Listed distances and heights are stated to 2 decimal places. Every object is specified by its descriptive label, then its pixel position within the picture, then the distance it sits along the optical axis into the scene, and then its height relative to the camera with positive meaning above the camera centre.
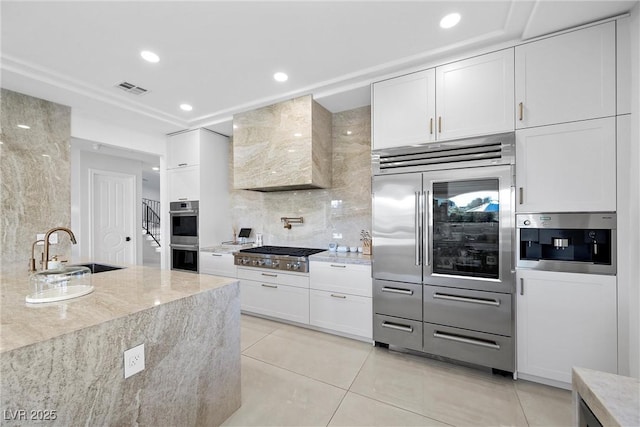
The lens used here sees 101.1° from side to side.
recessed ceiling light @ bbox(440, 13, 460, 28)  1.89 +1.42
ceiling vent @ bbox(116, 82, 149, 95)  2.84 +1.40
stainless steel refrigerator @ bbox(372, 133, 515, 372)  2.12 -0.32
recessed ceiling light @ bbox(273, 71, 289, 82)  2.69 +1.43
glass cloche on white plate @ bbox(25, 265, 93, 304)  1.36 -0.39
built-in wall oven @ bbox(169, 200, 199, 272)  4.02 -0.33
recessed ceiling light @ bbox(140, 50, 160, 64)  2.28 +1.41
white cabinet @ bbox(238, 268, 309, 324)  3.05 -0.98
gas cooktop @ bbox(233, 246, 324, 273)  3.04 -0.54
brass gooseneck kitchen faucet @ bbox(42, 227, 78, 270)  1.60 -0.19
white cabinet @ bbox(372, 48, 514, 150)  2.14 +0.99
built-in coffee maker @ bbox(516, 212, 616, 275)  1.85 -0.22
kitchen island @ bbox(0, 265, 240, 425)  0.91 -0.59
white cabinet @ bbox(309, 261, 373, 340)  2.69 -0.90
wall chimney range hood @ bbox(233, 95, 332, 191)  3.10 +0.84
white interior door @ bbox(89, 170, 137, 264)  4.92 -0.05
